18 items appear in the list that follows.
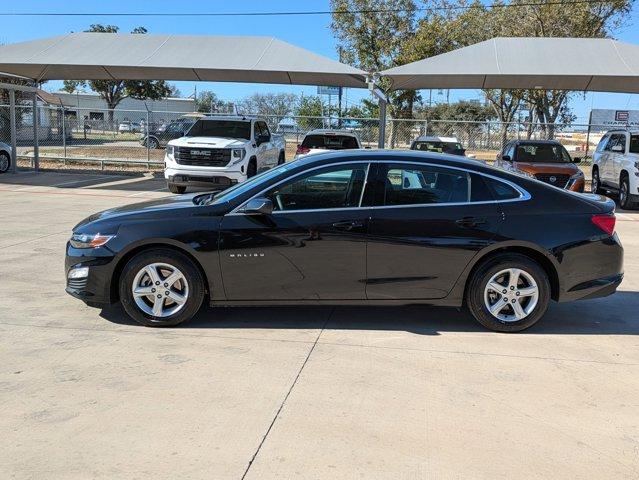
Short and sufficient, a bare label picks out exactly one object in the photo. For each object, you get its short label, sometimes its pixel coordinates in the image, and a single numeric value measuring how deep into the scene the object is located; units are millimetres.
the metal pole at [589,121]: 23647
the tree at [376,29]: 34000
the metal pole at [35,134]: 20672
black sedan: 5121
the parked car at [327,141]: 14719
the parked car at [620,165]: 14133
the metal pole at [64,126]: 21752
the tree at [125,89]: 54188
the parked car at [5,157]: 20016
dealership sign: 32688
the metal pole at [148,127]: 22291
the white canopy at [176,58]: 17094
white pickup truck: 14148
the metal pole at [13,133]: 19188
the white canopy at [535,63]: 15812
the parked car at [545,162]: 13664
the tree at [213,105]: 34031
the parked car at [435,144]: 16297
